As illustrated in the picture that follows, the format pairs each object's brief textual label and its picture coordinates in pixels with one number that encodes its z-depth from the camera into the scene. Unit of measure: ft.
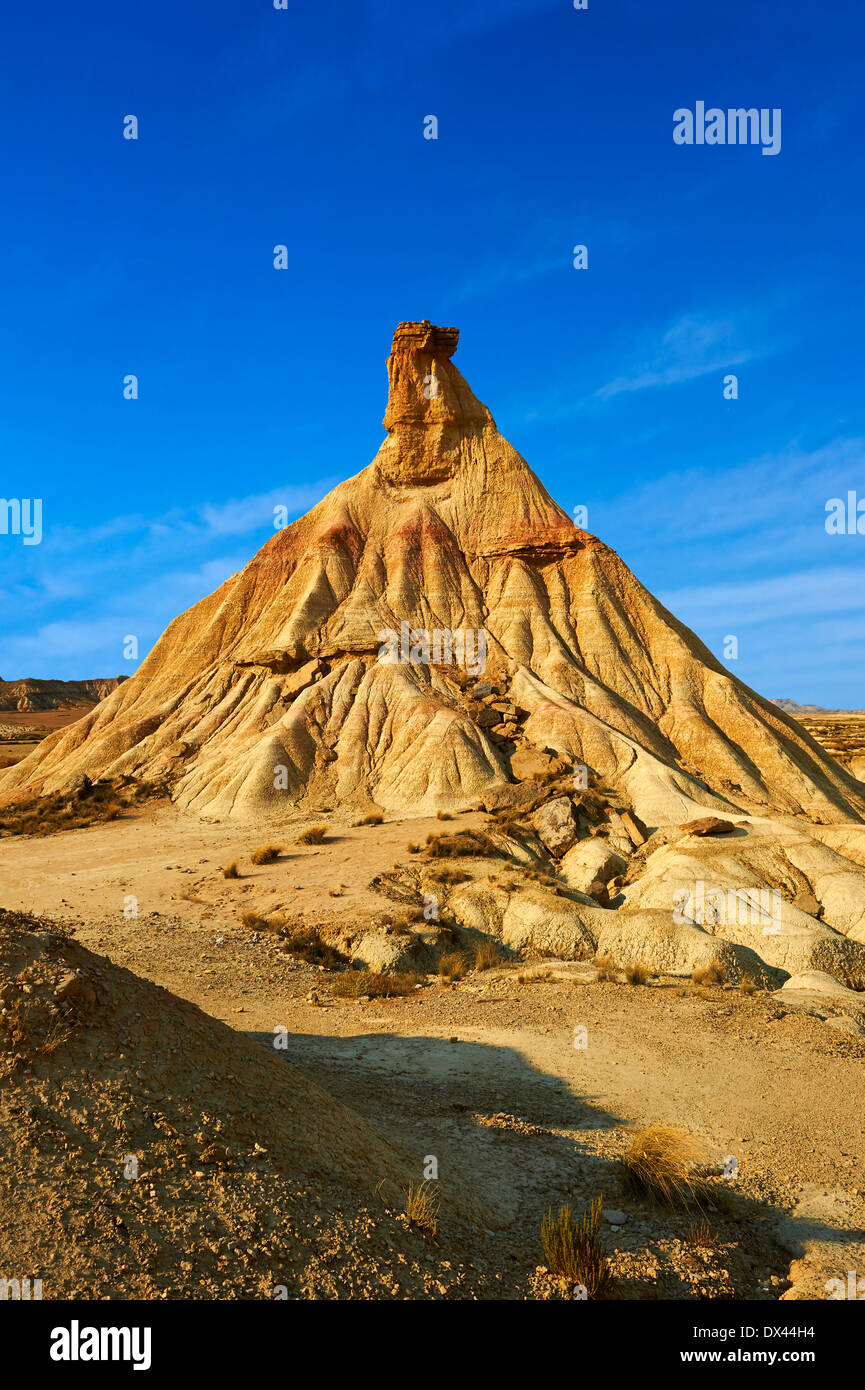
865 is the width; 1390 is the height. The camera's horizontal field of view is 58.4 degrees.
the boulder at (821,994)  45.55
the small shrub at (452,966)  54.29
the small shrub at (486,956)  56.29
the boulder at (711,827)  73.41
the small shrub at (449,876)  67.46
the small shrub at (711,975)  50.46
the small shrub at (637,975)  50.67
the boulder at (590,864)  71.77
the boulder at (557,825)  78.28
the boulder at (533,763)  96.12
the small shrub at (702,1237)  21.95
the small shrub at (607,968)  51.19
